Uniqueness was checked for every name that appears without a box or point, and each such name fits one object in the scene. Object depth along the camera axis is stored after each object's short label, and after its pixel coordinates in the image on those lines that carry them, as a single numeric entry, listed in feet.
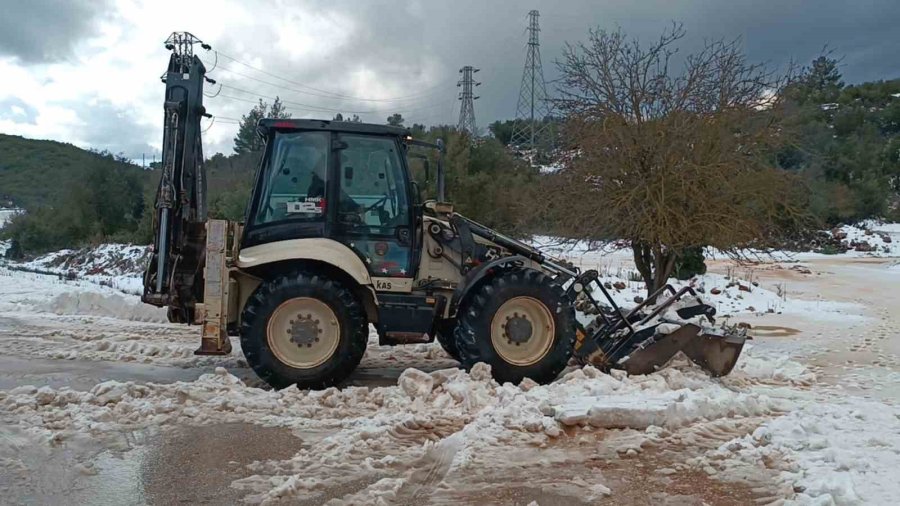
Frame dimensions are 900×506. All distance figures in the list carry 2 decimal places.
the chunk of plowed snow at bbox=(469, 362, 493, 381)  22.29
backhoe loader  22.82
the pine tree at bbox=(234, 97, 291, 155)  124.06
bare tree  29.45
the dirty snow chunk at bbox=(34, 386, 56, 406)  19.93
